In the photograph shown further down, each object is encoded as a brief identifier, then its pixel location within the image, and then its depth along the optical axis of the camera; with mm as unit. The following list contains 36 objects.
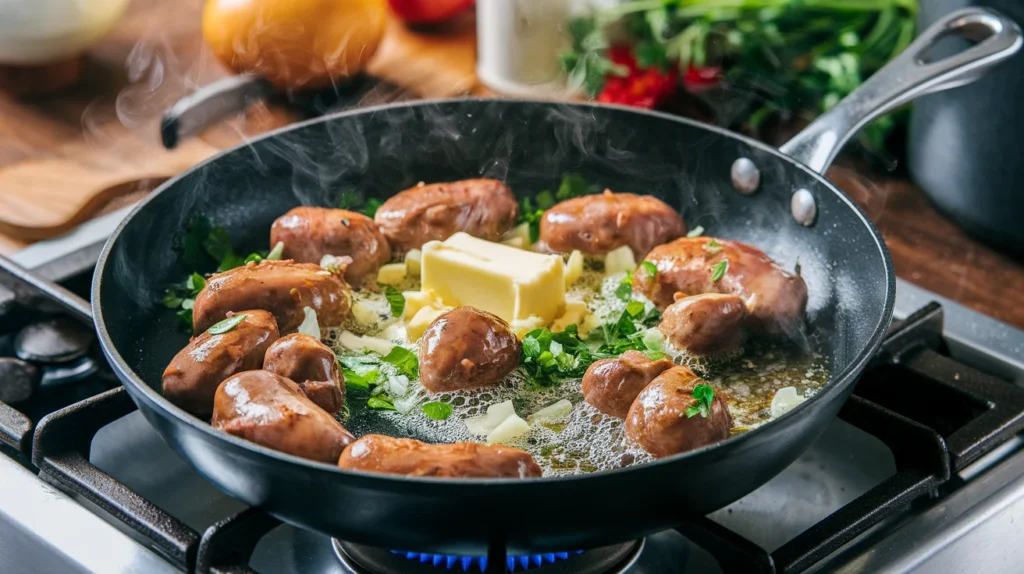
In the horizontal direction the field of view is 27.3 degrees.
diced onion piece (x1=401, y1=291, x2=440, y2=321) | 776
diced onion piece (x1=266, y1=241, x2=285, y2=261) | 798
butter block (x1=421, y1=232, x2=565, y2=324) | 768
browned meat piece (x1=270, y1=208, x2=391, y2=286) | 796
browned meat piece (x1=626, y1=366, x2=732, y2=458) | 689
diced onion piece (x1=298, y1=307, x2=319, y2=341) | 762
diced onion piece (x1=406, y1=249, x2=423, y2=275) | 810
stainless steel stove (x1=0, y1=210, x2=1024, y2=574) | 697
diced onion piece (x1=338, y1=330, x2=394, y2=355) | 761
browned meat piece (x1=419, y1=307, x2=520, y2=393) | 726
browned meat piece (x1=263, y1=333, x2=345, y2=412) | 716
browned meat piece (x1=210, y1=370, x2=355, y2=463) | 678
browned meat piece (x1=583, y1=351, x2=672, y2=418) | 719
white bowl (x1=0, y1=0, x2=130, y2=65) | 947
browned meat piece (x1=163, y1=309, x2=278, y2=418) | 714
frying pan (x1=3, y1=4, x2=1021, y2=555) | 650
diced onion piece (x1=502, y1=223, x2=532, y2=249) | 832
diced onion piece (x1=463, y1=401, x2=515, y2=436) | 723
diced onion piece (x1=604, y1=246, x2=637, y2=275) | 812
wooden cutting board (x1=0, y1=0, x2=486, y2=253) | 875
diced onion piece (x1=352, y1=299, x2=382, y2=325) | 783
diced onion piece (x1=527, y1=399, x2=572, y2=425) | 730
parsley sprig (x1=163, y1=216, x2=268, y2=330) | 786
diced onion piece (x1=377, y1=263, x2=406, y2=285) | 806
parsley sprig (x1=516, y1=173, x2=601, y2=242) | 850
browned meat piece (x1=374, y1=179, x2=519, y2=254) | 814
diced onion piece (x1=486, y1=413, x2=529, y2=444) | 717
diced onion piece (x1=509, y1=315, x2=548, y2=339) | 765
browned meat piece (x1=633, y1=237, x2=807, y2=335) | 769
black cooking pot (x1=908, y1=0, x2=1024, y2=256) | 847
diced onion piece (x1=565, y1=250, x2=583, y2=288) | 808
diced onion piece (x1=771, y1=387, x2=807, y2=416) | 735
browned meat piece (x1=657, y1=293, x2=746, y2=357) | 754
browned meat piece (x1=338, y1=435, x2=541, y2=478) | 663
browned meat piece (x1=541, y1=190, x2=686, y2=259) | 808
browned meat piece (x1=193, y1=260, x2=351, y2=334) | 751
